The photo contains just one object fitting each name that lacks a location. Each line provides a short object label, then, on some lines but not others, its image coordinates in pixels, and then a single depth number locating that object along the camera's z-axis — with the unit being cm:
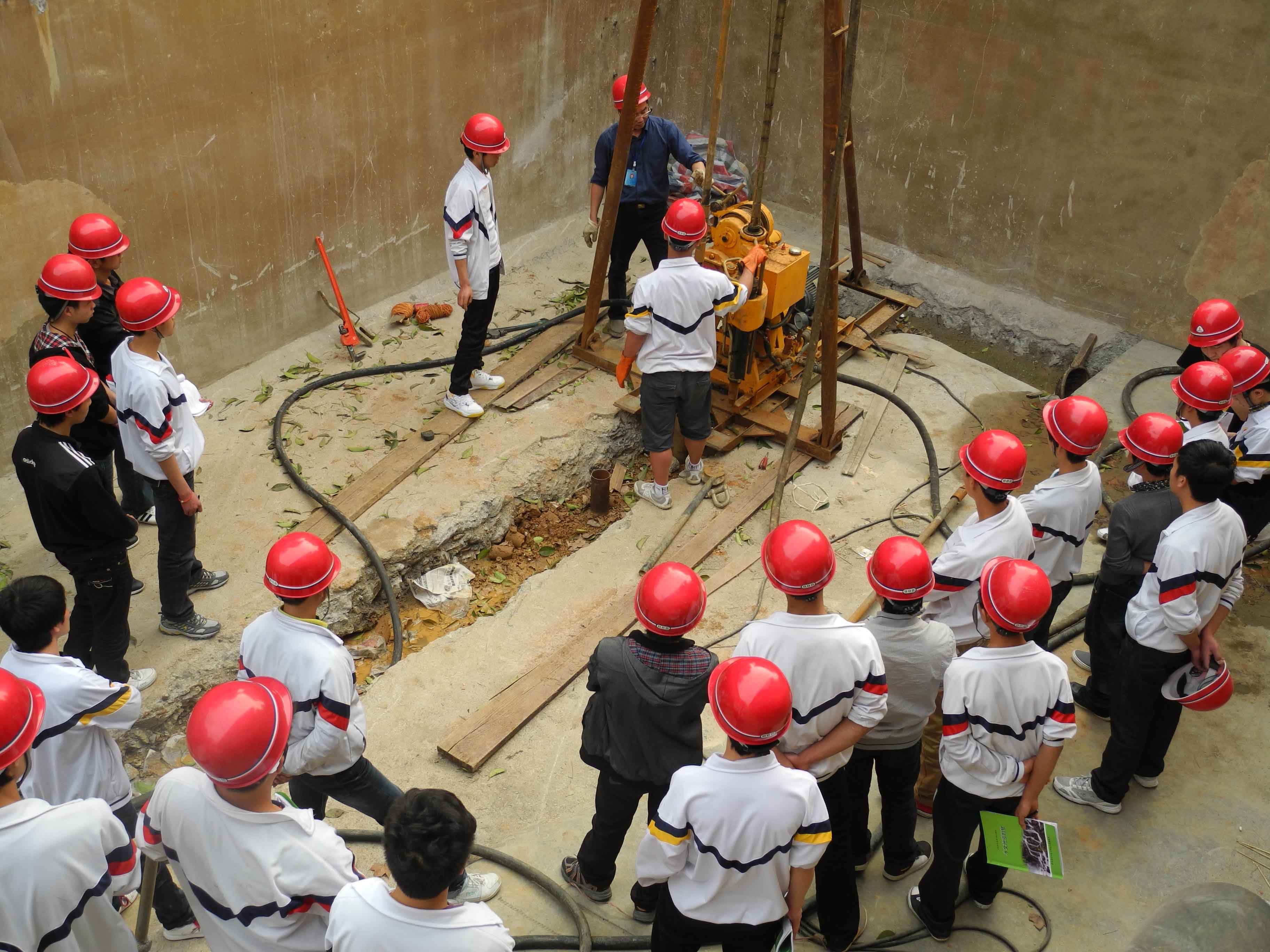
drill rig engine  774
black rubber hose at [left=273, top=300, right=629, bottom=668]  663
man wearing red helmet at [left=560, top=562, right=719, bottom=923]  394
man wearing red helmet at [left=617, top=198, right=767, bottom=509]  695
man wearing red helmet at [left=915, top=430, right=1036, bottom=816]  469
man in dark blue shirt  850
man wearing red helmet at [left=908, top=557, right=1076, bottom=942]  395
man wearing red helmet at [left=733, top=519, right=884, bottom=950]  394
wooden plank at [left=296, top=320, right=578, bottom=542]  696
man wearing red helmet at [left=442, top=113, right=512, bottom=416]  728
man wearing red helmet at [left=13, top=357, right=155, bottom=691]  482
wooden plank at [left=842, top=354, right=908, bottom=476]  820
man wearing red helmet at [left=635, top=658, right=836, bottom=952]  333
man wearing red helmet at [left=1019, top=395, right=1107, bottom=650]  503
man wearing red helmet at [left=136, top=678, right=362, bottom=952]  304
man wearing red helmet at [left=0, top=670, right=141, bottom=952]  308
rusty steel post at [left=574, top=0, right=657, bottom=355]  754
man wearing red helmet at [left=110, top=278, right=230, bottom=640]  528
